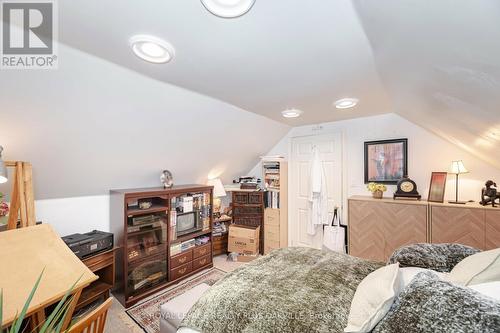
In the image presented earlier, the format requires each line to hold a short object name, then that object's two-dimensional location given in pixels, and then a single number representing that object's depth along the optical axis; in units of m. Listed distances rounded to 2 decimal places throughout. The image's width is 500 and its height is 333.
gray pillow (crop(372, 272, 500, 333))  0.66
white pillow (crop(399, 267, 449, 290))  1.05
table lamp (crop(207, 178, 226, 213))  3.57
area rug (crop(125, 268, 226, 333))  2.04
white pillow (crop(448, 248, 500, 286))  0.98
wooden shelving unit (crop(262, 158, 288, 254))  3.59
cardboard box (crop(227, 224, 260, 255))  3.41
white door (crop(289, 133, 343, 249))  3.33
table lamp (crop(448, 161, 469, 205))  2.41
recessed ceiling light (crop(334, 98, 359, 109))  2.30
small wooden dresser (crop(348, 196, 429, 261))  2.47
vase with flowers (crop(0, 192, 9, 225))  1.70
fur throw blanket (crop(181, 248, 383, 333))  1.07
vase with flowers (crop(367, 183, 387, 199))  2.85
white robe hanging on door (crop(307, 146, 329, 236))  3.33
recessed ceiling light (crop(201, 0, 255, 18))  0.90
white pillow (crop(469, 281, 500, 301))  0.87
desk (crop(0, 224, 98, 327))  1.09
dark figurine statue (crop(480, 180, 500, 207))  2.17
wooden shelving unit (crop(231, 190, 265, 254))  3.66
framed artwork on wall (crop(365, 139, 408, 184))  2.87
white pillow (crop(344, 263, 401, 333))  0.88
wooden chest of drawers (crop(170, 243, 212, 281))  2.76
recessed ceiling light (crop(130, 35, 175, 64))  1.21
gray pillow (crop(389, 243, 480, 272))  1.40
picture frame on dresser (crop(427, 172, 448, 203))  2.53
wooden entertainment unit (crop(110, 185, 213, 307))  2.40
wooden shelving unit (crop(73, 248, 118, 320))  2.04
